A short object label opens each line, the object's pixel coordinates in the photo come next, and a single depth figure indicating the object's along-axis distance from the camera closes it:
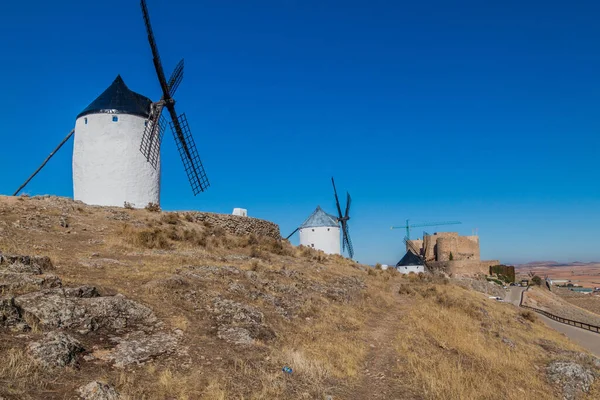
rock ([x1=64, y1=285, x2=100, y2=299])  8.04
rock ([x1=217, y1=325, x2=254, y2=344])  8.39
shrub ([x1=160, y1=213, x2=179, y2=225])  20.44
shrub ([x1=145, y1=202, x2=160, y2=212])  22.09
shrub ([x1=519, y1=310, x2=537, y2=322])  23.02
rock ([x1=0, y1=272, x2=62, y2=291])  7.83
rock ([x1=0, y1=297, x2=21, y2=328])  6.49
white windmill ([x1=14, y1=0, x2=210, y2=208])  22.11
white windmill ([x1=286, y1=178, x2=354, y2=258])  43.66
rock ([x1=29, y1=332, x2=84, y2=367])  5.86
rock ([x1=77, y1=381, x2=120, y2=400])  5.29
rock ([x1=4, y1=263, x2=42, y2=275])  8.73
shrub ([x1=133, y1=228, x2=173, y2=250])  15.99
